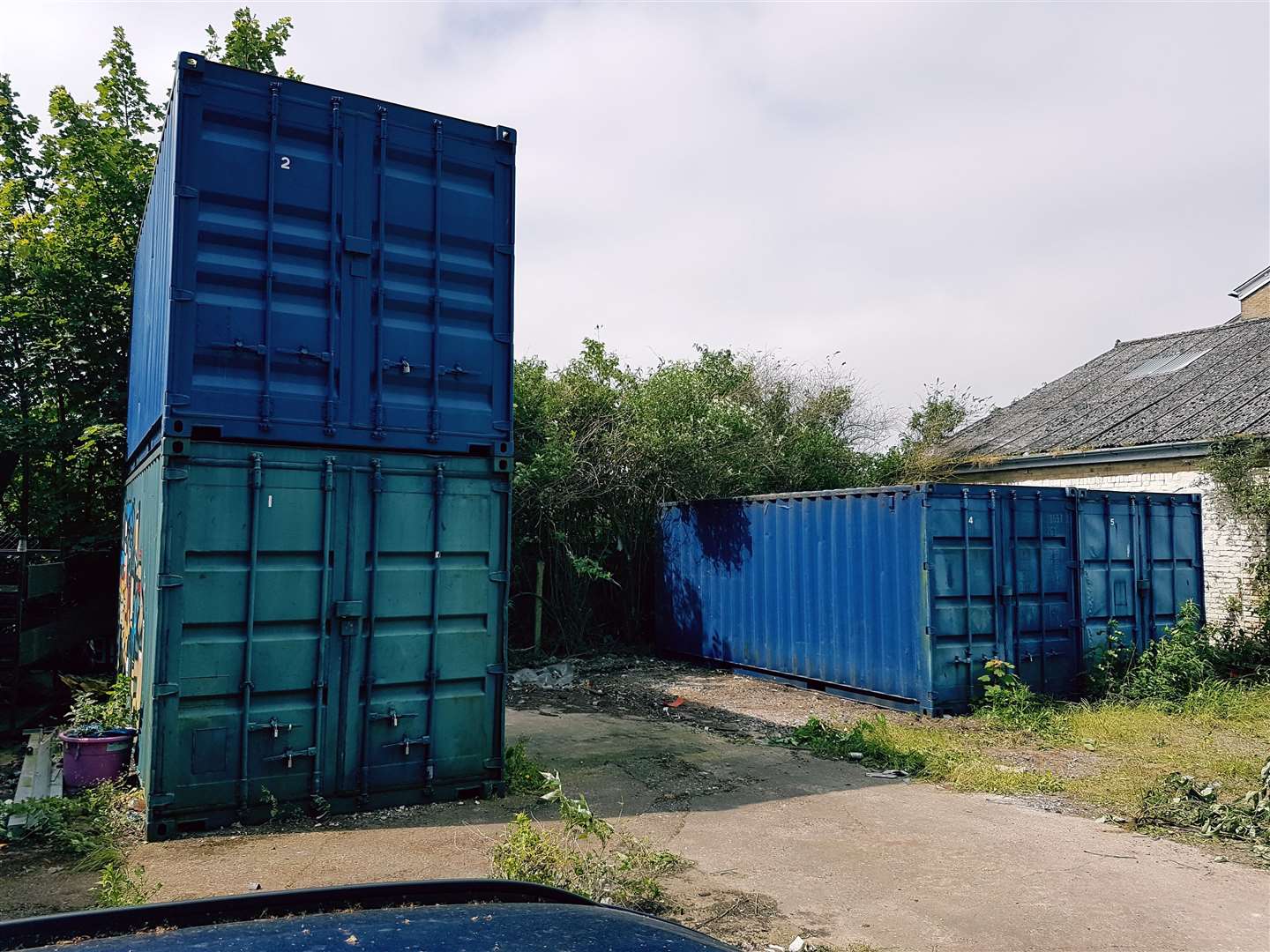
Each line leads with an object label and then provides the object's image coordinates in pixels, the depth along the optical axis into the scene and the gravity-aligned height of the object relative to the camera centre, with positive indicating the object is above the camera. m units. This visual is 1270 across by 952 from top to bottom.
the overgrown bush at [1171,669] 10.37 -1.43
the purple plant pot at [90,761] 6.43 -1.61
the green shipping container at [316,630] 5.66 -0.62
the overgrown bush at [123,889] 4.20 -1.71
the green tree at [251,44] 14.02 +7.71
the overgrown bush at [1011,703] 9.20 -1.69
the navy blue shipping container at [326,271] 5.86 +1.84
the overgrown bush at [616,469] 14.09 +1.21
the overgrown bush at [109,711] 7.06 -1.44
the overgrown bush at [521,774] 6.79 -1.79
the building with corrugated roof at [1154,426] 13.45 +2.09
